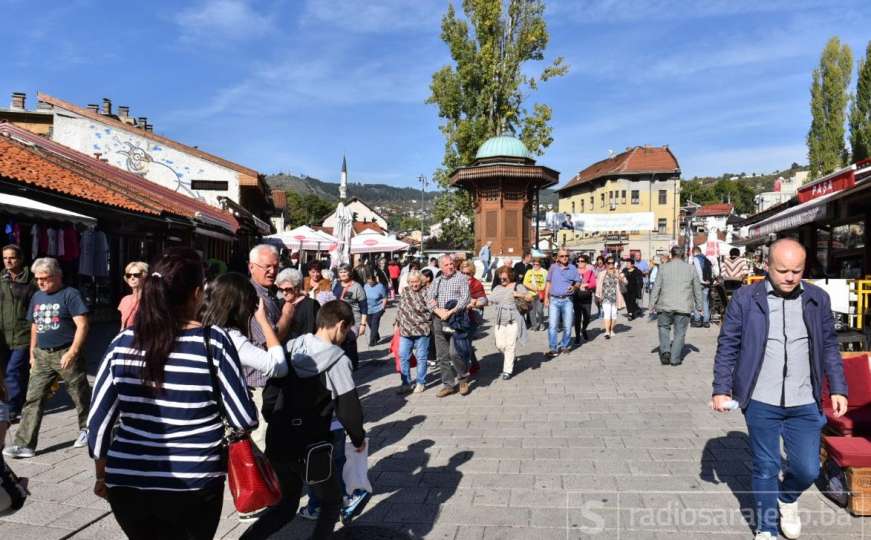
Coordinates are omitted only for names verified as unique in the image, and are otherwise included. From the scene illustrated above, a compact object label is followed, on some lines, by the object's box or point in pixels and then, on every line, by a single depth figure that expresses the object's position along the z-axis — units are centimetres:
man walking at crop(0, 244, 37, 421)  621
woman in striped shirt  238
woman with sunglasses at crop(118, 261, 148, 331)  563
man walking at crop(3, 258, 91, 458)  557
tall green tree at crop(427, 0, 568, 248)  3222
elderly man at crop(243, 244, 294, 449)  430
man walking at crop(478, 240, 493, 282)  2527
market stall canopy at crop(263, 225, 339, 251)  2020
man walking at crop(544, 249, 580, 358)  1107
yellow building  6303
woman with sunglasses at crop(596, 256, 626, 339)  1373
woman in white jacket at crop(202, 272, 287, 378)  329
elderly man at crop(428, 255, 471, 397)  828
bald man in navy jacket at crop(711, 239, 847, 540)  367
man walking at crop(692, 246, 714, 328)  1538
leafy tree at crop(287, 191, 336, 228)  10338
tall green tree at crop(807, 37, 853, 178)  3831
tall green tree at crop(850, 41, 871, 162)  3072
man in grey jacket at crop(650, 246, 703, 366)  999
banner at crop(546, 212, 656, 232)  4309
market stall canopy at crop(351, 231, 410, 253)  2212
